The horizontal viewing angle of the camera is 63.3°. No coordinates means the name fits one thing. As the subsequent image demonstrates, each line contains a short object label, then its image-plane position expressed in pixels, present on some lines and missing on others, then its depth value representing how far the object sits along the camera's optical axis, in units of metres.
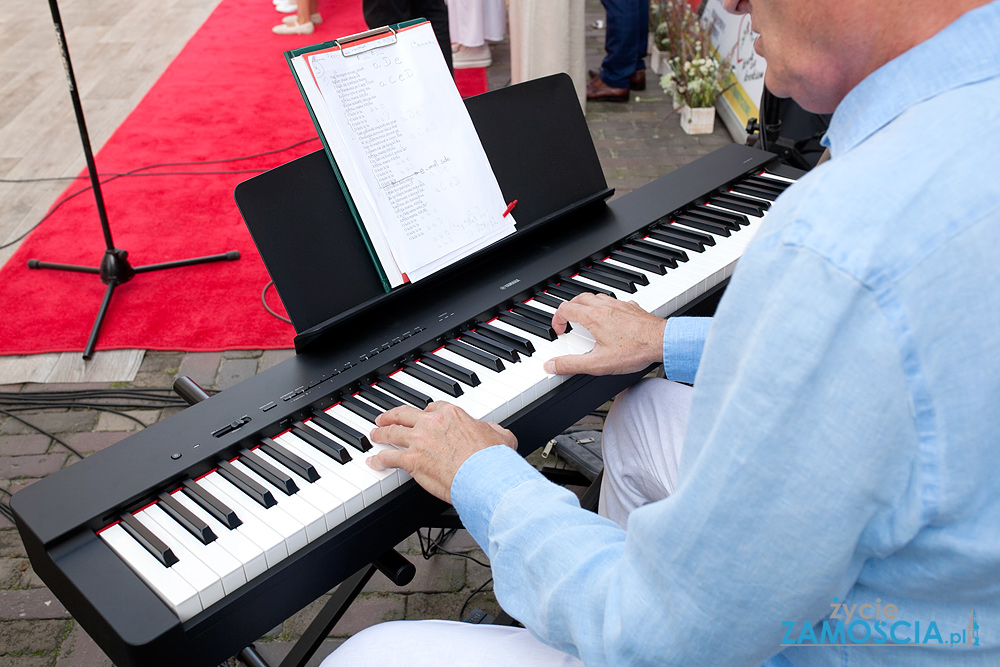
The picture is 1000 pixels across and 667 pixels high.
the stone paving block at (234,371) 3.00
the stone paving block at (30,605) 2.14
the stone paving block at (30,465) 2.58
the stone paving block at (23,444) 2.68
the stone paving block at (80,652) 2.01
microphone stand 2.97
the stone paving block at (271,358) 3.10
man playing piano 0.68
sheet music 1.48
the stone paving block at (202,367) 3.01
